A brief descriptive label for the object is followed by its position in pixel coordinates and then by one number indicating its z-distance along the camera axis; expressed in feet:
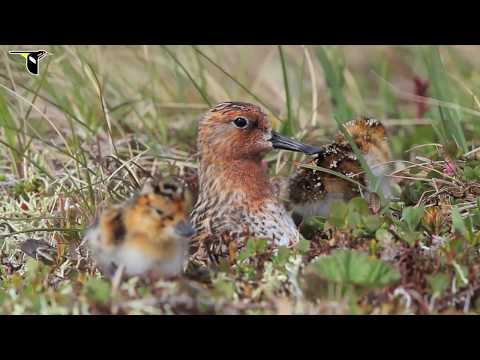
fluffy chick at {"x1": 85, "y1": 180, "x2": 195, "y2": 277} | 25.25
